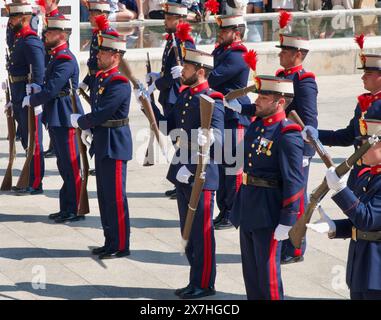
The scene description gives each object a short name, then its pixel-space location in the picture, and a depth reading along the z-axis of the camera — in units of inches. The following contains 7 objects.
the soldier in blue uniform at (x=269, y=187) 570.9
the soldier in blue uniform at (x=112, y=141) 702.5
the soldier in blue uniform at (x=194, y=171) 639.8
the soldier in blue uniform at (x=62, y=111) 804.0
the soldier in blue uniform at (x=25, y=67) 868.0
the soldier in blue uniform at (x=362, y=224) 486.6
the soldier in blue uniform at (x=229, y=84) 779.4
